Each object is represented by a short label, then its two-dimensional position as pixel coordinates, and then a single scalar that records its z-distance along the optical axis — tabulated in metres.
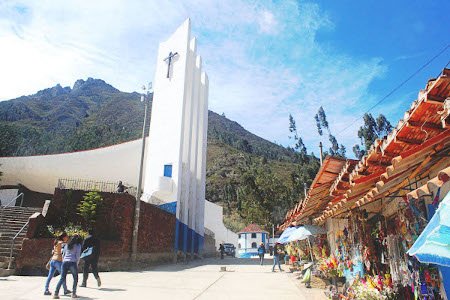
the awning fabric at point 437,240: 2.66
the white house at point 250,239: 51.84
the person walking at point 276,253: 17.92
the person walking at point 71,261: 7.38
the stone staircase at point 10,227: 13.16
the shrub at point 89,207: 15.27
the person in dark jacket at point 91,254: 9.16
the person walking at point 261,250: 21.77
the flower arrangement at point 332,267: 9.02
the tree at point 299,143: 65.53
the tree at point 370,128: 40.69
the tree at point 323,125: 60.80
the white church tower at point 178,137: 24.02
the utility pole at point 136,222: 16.31
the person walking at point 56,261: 7.76
